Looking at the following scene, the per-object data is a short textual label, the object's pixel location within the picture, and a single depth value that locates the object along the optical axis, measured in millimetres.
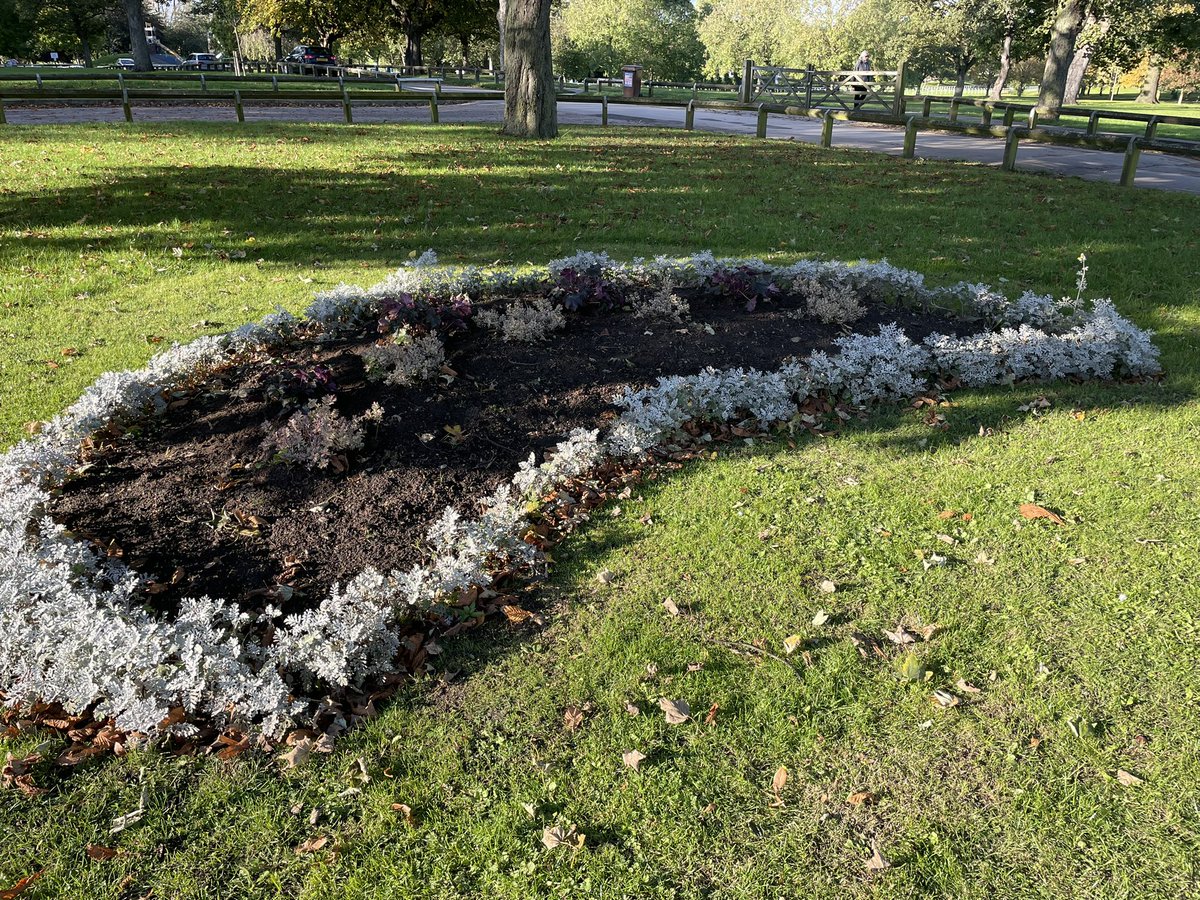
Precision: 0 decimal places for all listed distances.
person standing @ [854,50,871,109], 23294
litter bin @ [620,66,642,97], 35094
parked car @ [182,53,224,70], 48000
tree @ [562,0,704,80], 49406
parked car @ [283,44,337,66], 41606
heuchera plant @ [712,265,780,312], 6910
